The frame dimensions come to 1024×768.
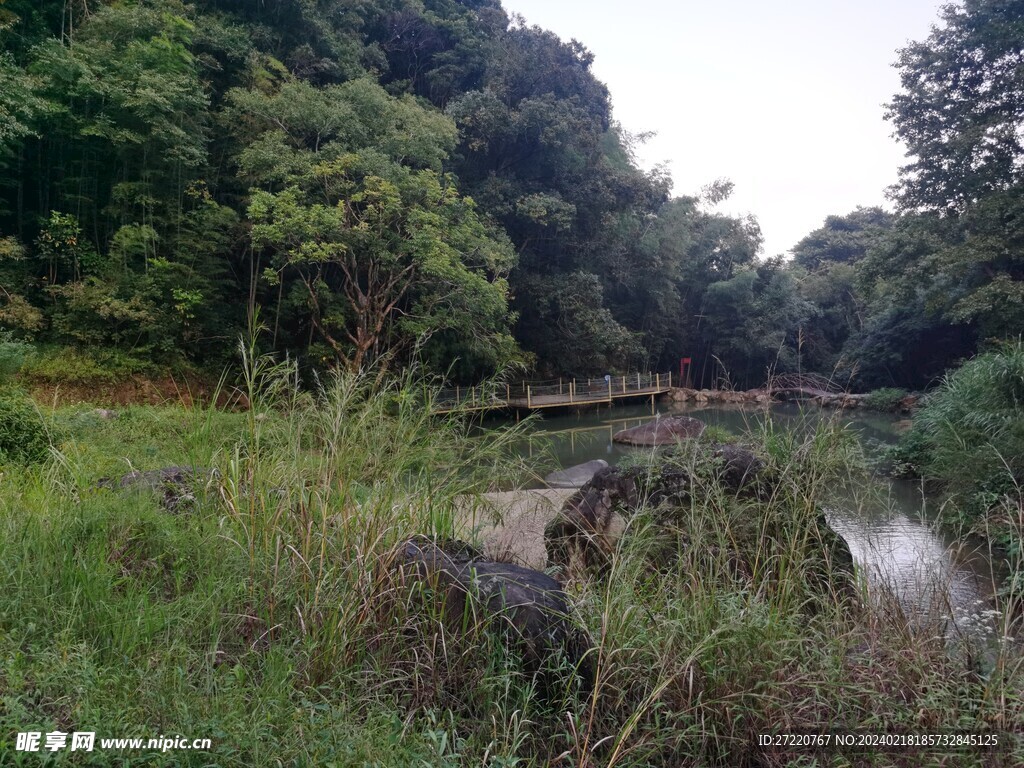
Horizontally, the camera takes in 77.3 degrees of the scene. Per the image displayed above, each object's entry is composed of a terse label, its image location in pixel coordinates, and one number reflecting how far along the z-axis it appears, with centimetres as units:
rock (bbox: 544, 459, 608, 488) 743
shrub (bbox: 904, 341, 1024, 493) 547
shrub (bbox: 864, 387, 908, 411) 1606
